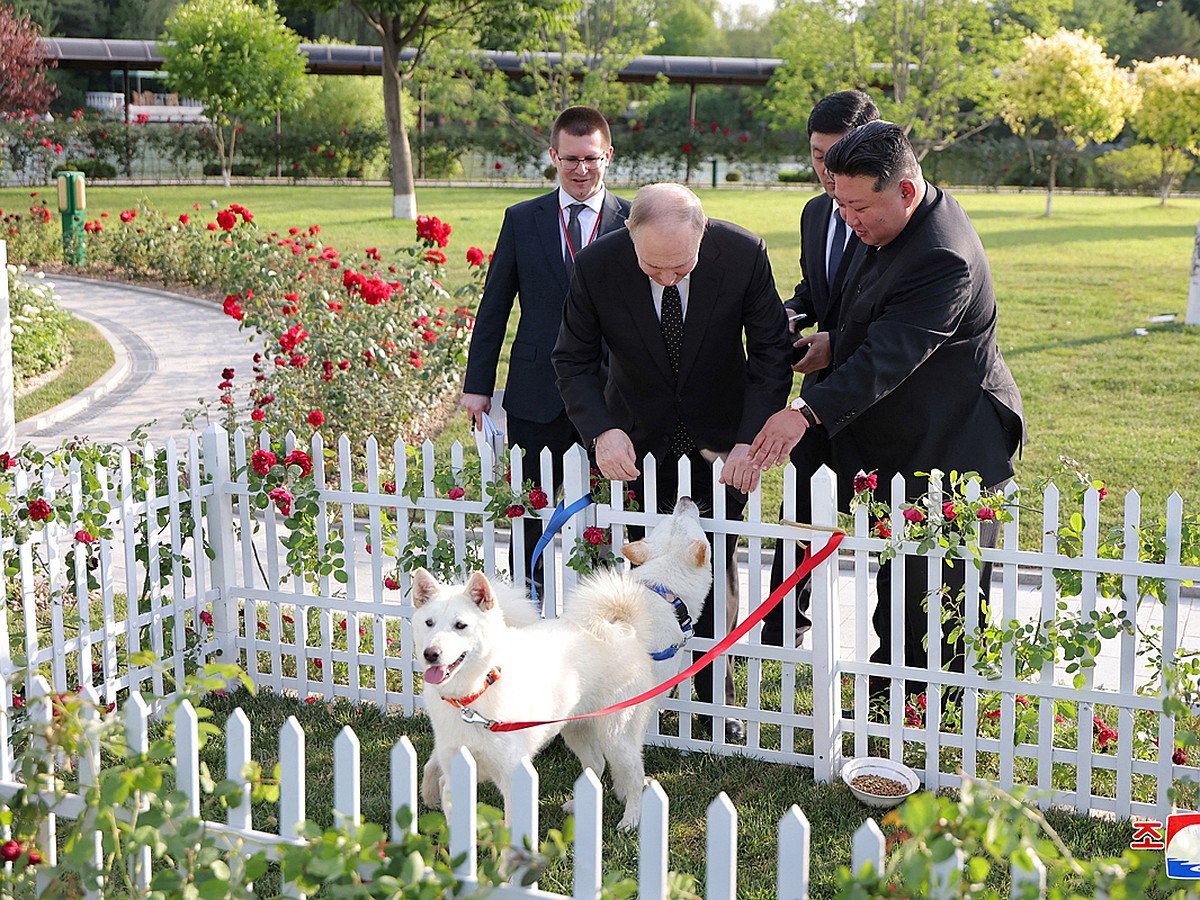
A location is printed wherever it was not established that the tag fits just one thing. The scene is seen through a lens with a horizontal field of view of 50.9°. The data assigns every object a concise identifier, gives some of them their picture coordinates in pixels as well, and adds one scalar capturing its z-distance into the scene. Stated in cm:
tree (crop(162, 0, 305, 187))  3088
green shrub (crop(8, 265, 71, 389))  1052
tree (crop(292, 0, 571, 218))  2084
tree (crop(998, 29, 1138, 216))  2652
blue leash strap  411
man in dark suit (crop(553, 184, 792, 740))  407
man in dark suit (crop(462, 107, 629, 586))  478
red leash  345
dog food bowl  381
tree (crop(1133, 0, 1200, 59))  5094
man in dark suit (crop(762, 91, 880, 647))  439
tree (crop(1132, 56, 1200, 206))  2684
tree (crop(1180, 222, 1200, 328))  1223
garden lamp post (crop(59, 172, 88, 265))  1693
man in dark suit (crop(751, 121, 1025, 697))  377
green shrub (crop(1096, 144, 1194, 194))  3344
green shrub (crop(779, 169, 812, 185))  3634
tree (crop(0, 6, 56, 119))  1884
